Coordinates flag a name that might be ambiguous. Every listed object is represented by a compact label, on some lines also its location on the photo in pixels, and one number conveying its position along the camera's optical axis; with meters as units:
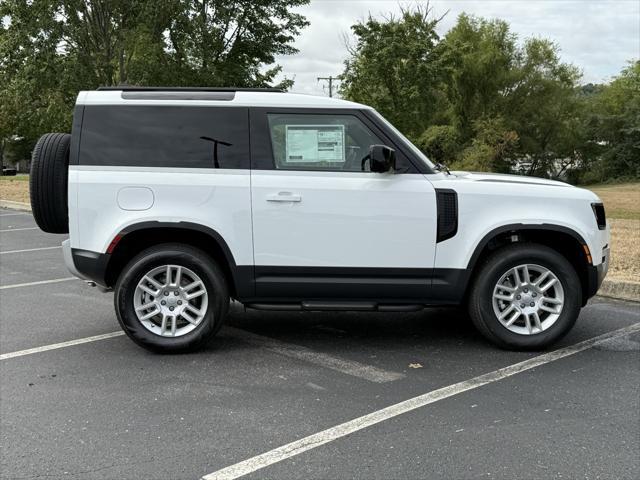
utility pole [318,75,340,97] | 41.20
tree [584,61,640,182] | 46.16
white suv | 4.89
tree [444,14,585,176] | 42.78
